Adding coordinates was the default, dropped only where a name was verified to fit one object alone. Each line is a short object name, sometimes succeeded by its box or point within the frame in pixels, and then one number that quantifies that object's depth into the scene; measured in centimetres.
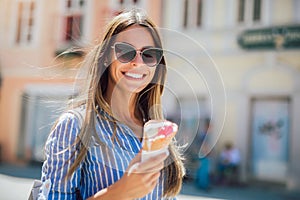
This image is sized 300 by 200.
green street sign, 594
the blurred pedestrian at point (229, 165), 600
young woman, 71
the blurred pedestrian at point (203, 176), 542
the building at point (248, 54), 602
